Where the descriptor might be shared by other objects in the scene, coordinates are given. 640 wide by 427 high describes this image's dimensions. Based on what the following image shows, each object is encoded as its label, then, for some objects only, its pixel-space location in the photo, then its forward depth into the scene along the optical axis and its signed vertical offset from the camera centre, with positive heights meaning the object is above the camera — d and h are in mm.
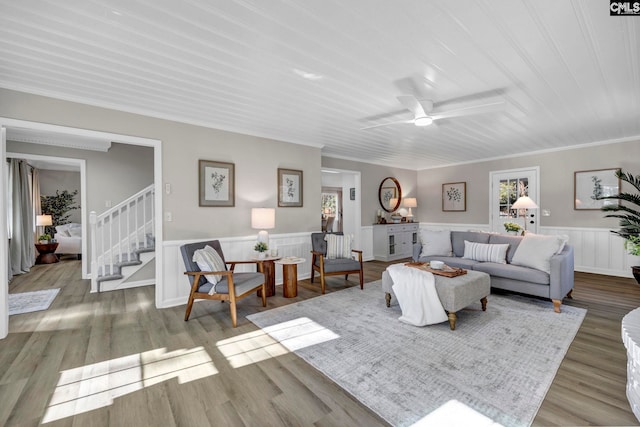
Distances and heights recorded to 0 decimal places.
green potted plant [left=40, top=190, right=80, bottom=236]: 7723 +130
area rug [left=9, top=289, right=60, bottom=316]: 3558 -1231
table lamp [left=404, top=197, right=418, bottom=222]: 7328 +191
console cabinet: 6934 -819
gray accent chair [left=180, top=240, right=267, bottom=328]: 3168 -871
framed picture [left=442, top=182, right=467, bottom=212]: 7215 +328
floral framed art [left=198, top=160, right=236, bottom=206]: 4008 +406
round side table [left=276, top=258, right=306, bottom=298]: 4102 -1006
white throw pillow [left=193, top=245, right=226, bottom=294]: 3227 -604
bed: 7152 -759
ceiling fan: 2627 +973
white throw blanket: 3027 -978
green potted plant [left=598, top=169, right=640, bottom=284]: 3432 -208
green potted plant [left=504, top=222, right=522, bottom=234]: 4594 -314
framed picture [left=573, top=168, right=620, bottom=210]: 5113 +391
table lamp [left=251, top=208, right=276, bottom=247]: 4148 -145
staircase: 4523 -558
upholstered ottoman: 2943 -894
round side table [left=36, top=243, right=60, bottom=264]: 6477 -962
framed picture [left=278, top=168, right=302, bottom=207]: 4824 +395
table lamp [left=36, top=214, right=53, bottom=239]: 6785 -206
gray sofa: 3426 -850
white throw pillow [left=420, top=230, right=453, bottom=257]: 4867 -592
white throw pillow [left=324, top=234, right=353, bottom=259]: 4809 -637
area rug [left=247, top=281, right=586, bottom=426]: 1872 -1266
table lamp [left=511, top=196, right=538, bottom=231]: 4483 +90
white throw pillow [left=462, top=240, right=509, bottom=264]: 4219 -666
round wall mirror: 7336 +417
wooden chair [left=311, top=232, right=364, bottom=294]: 4343 -902
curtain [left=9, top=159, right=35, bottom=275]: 5492 -202
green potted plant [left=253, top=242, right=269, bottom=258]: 4031 -542
